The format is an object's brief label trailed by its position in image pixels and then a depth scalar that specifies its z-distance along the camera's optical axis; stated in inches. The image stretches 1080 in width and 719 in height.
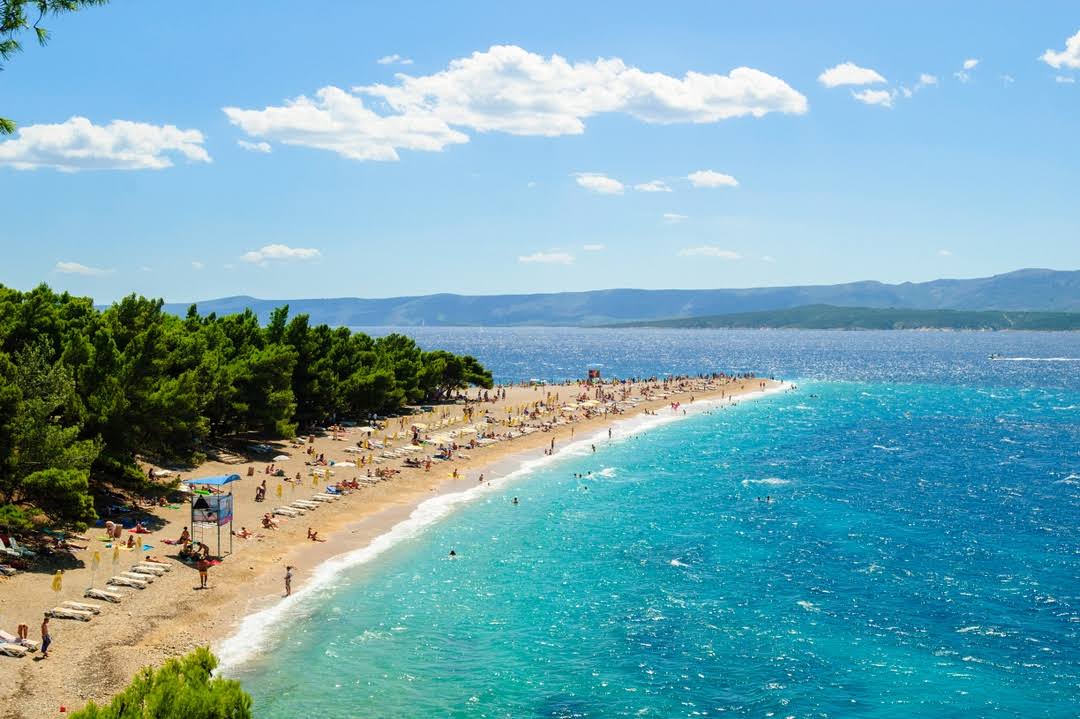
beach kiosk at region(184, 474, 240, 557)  1492.4
